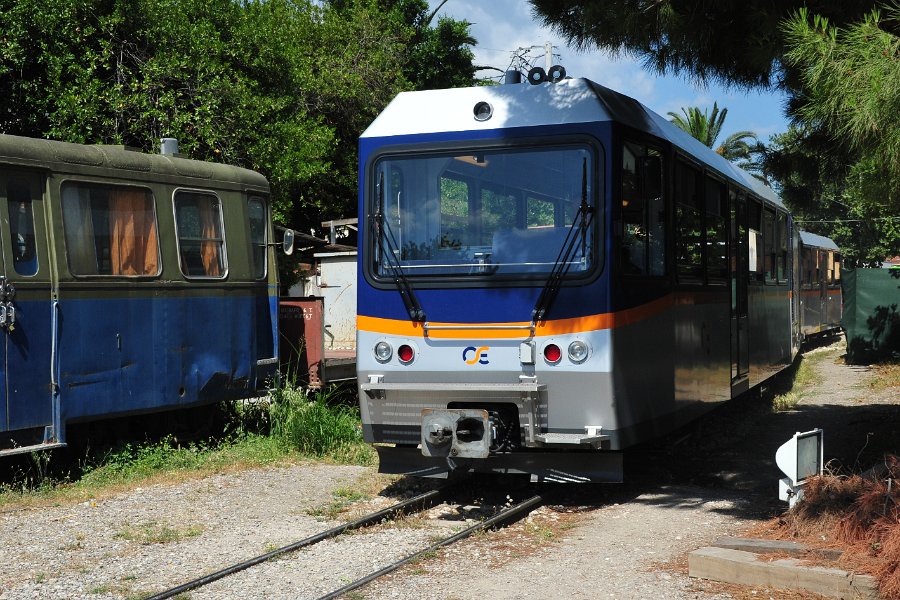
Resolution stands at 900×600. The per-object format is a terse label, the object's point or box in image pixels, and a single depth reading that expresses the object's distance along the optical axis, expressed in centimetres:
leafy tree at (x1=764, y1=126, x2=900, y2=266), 930
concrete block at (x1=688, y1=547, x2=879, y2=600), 557
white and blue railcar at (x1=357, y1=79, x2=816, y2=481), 786
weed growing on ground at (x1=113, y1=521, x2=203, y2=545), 735
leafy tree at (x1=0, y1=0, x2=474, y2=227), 1593
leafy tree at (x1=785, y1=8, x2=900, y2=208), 586
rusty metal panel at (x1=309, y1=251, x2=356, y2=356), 1581
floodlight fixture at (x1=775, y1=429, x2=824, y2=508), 688
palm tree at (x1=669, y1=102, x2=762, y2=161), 4000
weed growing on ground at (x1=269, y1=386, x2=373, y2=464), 1078
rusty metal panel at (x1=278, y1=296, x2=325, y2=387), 1252
